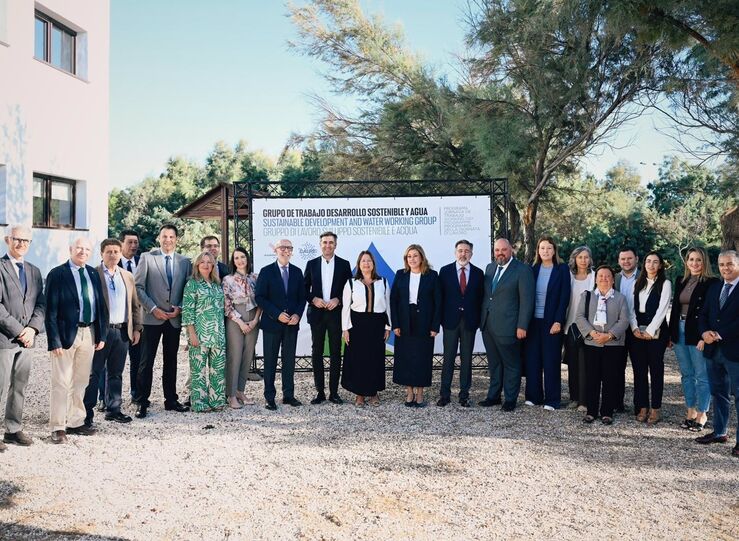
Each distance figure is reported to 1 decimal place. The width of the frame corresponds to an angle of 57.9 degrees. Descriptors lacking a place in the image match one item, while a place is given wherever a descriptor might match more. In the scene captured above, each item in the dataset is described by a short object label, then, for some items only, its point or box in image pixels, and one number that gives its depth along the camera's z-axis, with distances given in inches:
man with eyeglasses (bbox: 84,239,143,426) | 248.5
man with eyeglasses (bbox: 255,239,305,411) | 286.8
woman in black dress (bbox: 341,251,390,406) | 291.6
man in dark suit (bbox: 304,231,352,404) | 297.6
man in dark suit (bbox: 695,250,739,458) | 220.7
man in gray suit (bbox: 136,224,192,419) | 272.2
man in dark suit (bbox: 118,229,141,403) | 282.2
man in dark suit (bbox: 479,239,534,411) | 285.6
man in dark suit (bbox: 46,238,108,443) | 227.1
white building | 499.5
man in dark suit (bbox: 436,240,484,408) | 295.4
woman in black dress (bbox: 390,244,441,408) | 292.0
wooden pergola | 420.2
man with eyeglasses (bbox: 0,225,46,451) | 213.8
